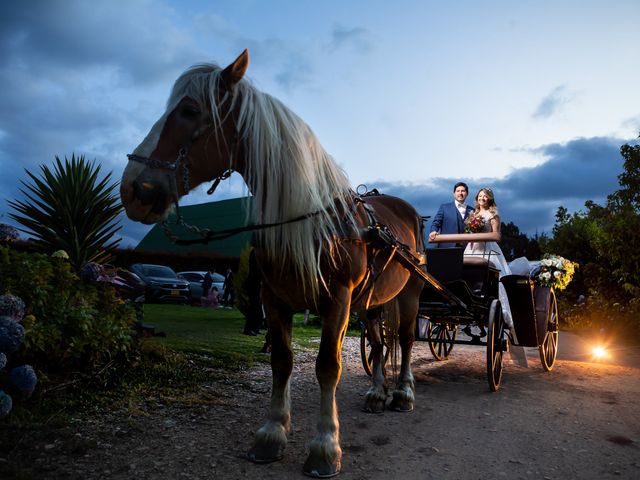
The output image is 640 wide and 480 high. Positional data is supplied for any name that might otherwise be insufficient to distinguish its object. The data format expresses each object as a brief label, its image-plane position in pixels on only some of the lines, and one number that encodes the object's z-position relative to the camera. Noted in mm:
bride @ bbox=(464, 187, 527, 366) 5898
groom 6438
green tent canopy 25648
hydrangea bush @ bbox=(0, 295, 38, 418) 3352
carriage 5461
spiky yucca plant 5387
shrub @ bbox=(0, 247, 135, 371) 3965
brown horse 2750
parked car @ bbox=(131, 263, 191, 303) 16469
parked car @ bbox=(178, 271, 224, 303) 18844
